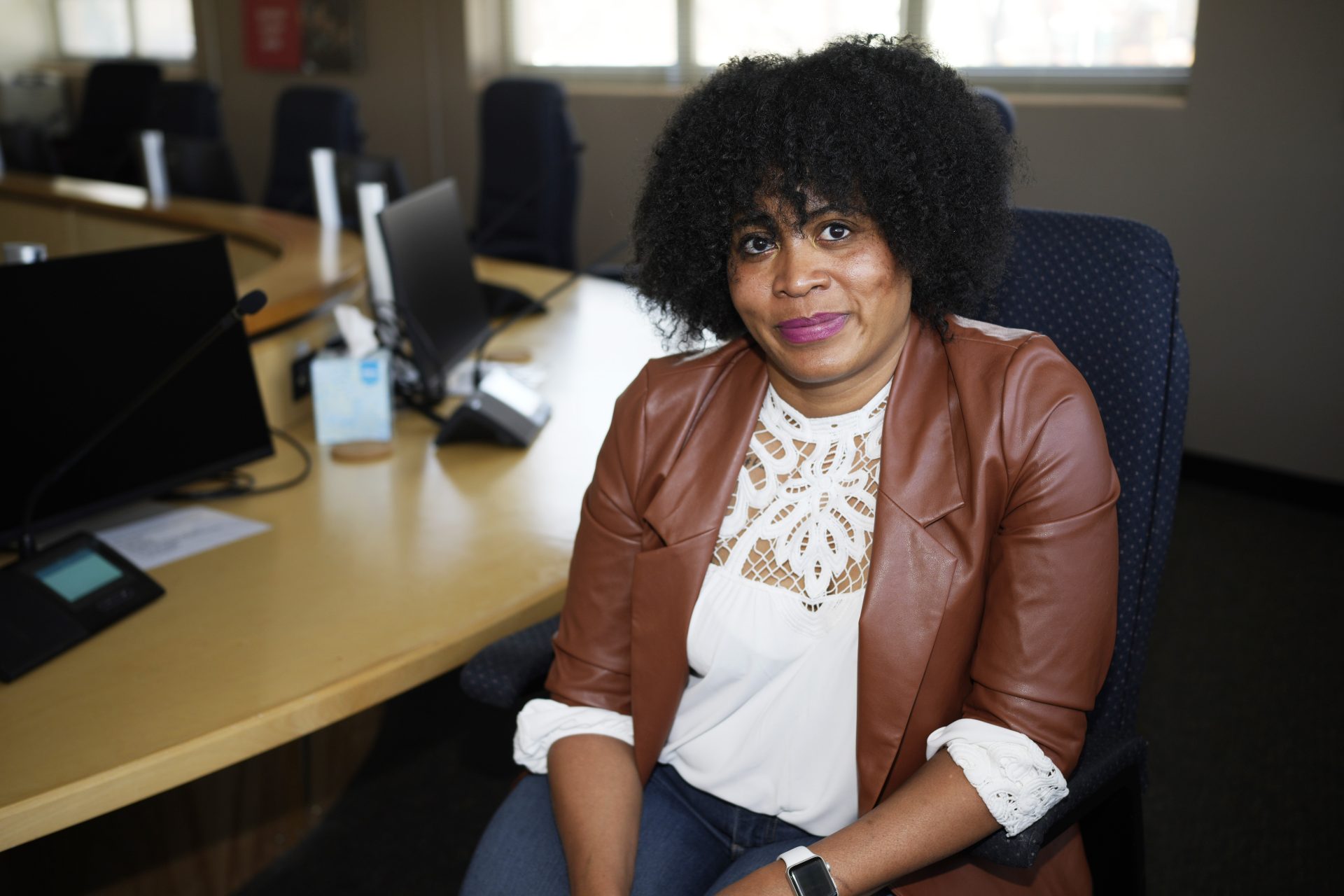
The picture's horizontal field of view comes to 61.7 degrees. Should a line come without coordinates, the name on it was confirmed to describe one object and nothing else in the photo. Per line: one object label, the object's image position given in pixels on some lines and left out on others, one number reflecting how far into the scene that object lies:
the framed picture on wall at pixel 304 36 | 6.16
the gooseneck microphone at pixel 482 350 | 2.15
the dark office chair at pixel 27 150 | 5.79
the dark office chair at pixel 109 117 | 6.98
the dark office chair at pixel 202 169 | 4.41
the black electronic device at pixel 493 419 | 1.88
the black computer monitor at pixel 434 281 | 1.99
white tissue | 1.95
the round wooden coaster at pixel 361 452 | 1.84
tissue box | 1.90
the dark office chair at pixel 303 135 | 4.66
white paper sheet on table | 1.48
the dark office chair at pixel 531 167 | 4.01
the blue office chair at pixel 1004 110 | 1.94
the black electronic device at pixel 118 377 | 1.39
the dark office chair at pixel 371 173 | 2.96
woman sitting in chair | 1.00
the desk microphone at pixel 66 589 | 1.22
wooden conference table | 1.05
